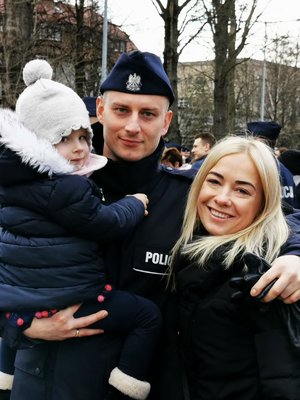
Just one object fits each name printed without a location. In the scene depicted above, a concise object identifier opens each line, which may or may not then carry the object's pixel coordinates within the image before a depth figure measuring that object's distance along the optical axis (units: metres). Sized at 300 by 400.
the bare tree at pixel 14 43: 10.50
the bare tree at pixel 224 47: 14.53
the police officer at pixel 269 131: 5.30
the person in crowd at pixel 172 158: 8.05
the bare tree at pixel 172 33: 12.50
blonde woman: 1.56
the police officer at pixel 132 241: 1.93
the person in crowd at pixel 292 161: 5.68
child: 1.88
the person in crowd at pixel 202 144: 9.12
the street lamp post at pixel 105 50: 15.00
